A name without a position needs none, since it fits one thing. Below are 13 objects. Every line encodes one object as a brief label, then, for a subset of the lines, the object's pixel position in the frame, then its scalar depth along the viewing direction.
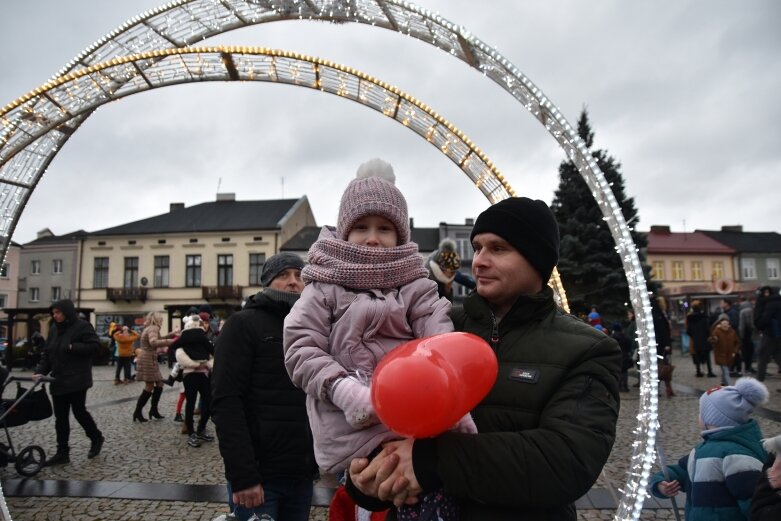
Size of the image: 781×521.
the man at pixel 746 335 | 13.32
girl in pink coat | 1.55
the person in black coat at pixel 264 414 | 2.63
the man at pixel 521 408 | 1.39
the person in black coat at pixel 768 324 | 10.27
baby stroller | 6.03
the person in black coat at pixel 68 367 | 6.59
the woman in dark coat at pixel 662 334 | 10.12
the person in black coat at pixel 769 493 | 2.41
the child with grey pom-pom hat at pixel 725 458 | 2.82
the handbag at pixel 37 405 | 6.50
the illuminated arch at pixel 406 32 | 3.19
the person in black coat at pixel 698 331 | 13.14
